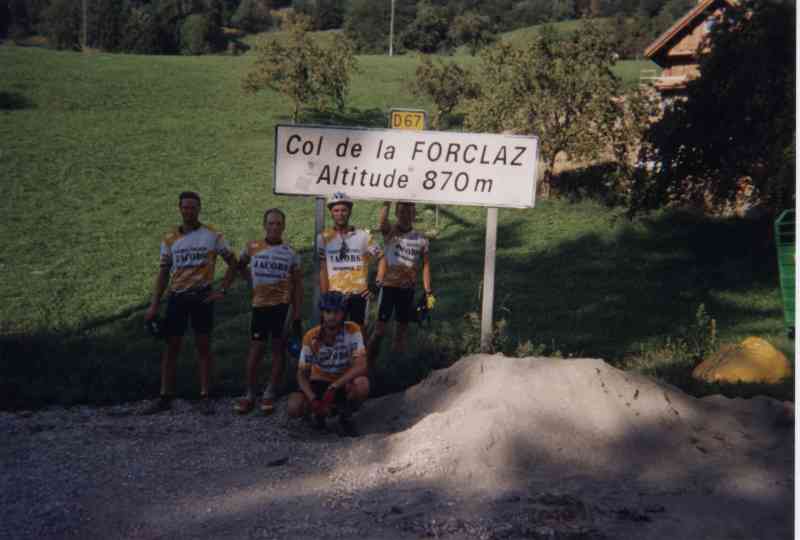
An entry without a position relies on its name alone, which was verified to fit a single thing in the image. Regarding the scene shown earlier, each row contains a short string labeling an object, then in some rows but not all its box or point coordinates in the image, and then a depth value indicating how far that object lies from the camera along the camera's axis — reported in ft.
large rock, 28.14
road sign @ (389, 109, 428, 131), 32.06
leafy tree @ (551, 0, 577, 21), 285.54
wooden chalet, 102.15
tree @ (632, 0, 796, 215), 47.21
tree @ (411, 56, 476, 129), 102.83
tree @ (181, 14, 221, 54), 239.30
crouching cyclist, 20.45
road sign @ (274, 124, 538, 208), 24.56
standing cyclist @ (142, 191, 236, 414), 23.32
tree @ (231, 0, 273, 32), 307.78
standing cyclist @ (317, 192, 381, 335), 24.04
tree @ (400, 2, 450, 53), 251.60
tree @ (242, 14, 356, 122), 103.96
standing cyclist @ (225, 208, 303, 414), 23.22
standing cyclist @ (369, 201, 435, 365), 26.96
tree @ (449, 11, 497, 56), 231.50
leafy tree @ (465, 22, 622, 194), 71.31
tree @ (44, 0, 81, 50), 233.96
